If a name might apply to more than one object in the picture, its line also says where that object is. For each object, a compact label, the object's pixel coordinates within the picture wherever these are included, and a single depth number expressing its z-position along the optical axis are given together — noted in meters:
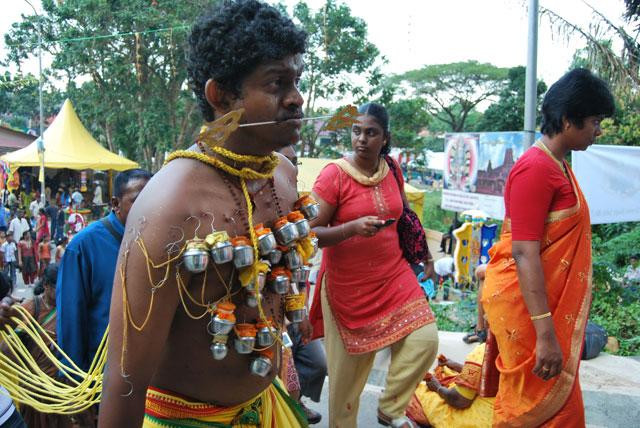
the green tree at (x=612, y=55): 9.95
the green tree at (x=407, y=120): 22.42
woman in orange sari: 2.72
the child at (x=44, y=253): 13.32
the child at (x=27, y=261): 13.34
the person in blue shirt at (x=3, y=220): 16.86
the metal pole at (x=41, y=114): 19.23
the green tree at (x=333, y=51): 20.00
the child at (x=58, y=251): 12.79
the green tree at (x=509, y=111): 24.23
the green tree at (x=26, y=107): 31.50
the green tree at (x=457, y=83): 36.12
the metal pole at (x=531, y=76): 6.96
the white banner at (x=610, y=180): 8.03
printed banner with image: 11.80
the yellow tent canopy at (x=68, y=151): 21.89
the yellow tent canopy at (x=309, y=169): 15.02
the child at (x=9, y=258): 12.75
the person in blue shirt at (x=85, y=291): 3.23
